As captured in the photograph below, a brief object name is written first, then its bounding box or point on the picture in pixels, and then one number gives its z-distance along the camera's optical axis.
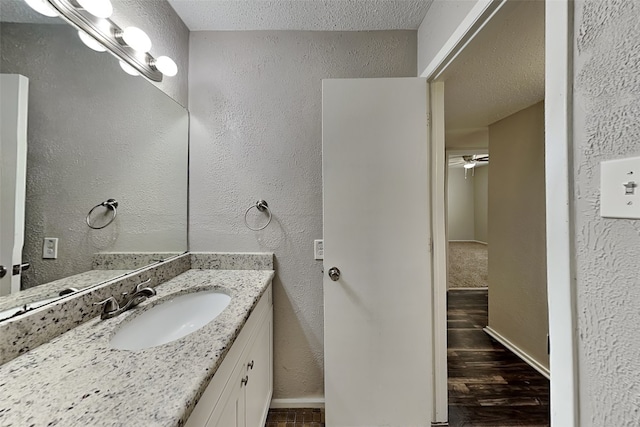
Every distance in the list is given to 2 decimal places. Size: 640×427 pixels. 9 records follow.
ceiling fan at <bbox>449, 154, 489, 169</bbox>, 4.44
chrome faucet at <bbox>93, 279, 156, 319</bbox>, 0.92
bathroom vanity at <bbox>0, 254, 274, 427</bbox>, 0.48
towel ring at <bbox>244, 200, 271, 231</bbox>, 1.57
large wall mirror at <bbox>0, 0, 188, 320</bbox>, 0.76
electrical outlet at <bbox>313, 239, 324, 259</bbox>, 1.58
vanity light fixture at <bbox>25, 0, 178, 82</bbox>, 0.85
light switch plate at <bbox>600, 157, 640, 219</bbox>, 0.43
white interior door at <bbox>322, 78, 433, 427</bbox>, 1.38
